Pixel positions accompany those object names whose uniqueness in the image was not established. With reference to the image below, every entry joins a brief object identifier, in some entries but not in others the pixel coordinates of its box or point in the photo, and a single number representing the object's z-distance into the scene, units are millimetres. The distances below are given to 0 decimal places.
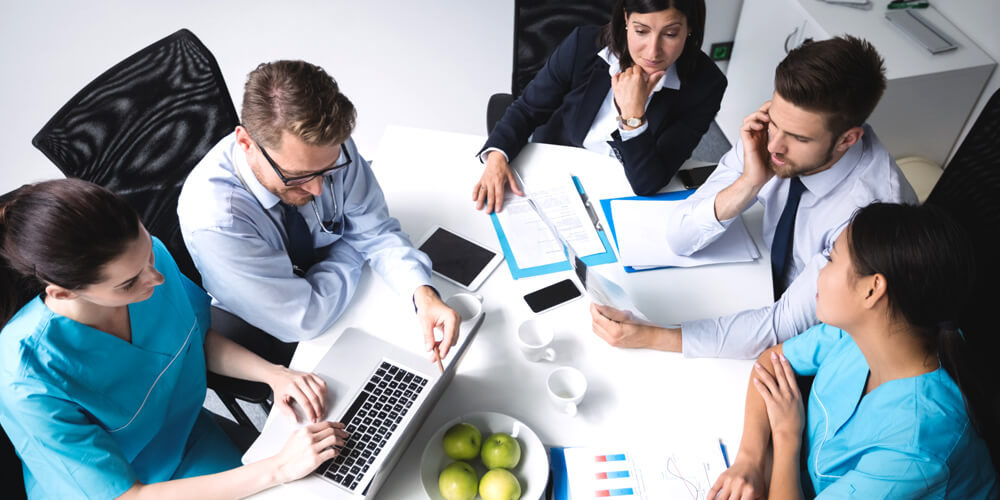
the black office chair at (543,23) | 2109
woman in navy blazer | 1773
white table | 1306
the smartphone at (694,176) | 1892
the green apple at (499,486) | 1126
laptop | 1146
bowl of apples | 1140
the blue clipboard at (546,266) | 1593
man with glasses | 1292
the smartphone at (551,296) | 1518
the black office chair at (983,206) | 1439
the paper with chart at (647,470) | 1204
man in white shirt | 1431
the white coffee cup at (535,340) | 1384
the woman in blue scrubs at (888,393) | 1079
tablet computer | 1583
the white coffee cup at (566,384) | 1316
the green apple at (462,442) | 1187
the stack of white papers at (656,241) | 1648
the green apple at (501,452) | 1176
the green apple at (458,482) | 1134
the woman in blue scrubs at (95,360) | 1048
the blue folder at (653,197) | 1749
